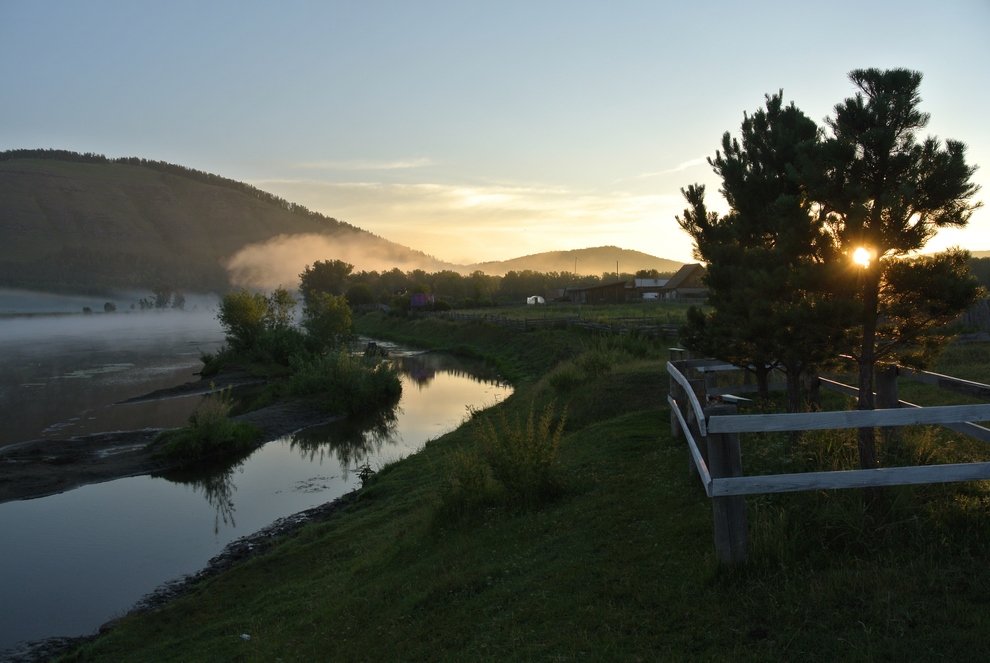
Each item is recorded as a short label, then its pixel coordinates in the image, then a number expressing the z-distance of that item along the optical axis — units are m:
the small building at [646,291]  85.44
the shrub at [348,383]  31.94
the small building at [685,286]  77.31
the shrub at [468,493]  9.33
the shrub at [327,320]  50.97
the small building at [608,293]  87.00
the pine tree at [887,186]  5.78
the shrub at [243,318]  50.81
